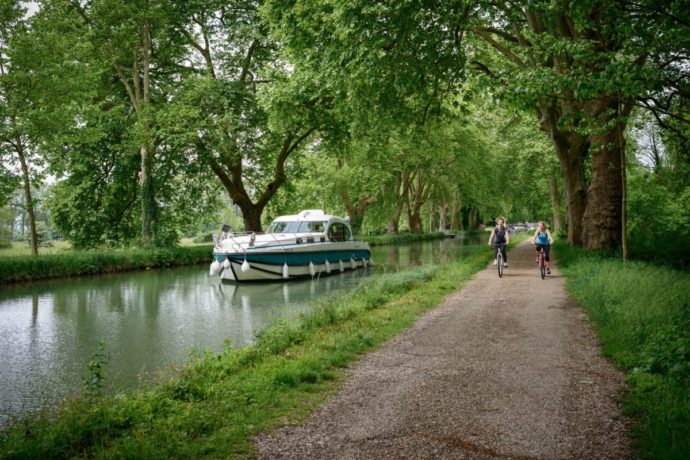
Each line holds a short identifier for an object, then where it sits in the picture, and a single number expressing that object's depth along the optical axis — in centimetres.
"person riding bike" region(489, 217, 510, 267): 1769
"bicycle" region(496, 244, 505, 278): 1720
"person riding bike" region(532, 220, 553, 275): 1612
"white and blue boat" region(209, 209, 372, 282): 2183
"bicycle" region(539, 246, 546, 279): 1602
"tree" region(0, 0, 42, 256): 2027
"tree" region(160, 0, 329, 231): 2718
